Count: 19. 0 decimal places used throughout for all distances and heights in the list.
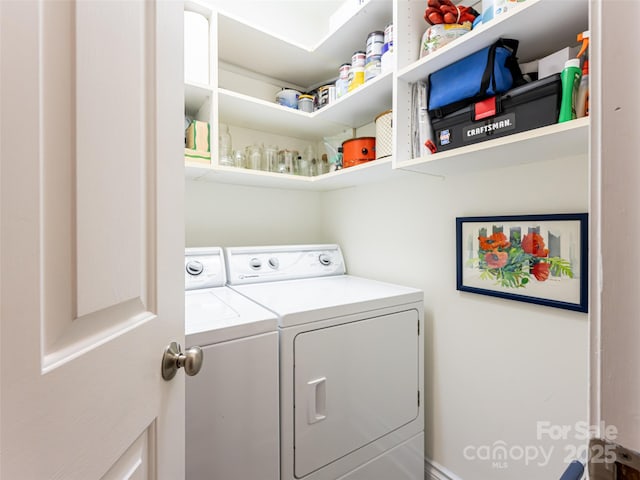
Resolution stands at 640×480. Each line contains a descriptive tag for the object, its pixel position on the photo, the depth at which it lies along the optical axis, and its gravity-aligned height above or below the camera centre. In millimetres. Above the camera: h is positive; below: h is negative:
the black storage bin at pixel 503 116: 872 +416
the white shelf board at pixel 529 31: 822 +662
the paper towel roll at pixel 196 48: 1347 +901
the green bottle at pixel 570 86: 819 +431
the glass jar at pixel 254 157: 1854 +523
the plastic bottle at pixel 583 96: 811 +399
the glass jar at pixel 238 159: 1772 +485
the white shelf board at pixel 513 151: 833 +305
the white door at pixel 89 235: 316 +4
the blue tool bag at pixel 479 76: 981 +573
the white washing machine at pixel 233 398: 888 -520
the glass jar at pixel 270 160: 1910 +519
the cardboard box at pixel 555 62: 877 +560
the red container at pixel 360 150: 1574 +479
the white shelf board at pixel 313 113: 1466 +742
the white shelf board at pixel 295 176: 1441 +355
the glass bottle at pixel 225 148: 1651 +534
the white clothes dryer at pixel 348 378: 1059 -573
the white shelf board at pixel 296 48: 1465 +1114
